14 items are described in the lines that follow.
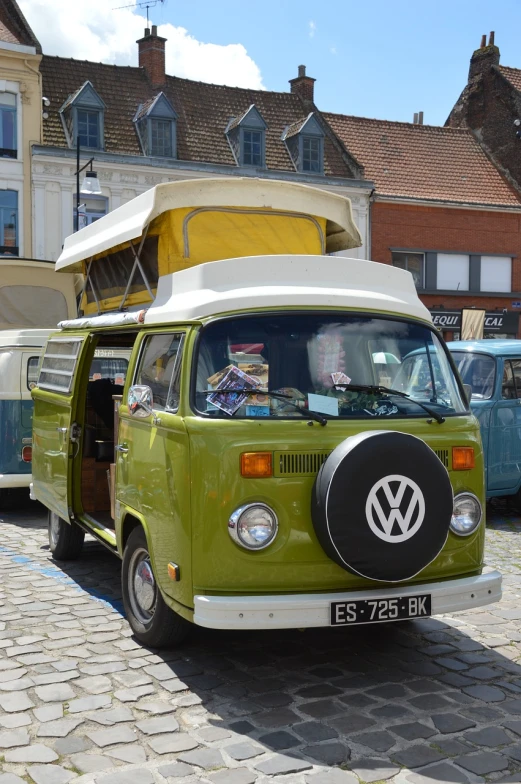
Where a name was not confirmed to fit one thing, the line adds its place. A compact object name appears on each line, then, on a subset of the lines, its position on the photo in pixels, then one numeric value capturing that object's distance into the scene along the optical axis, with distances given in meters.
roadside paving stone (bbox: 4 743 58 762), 4.14
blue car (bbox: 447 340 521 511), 10.42
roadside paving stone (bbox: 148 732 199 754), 4.25
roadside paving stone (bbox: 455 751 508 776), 4.05
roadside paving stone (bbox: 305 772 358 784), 3.93
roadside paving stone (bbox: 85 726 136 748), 4.33
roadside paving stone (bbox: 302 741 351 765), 4.14
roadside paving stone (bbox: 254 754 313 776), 4.03
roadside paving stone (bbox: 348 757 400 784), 3.98
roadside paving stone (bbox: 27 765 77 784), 3.94
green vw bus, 4.73
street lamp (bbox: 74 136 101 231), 19.30
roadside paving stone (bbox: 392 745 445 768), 4.11
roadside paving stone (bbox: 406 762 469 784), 3.94
